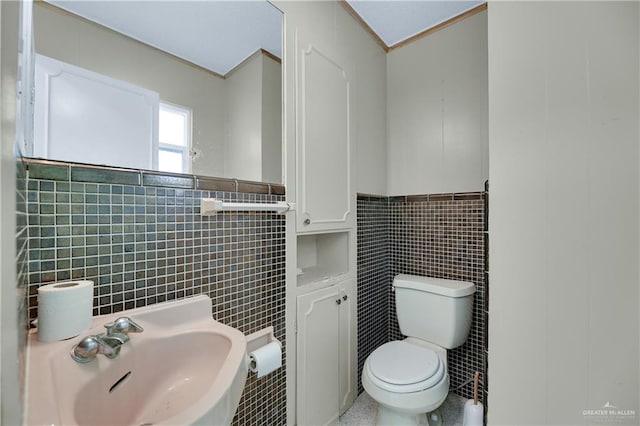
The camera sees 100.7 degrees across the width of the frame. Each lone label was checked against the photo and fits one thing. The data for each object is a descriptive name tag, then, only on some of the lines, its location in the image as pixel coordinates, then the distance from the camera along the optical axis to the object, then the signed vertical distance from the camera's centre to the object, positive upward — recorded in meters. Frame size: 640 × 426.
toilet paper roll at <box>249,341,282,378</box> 1.01 -0.57
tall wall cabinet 1.36 -0.05
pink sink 0.52 -0.40
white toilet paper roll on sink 0.64 -0.24
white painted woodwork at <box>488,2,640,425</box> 0.83 +0.00
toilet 1.29 -0.81
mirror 0.77 +0.50
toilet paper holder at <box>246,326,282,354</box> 1.17 -0.57
